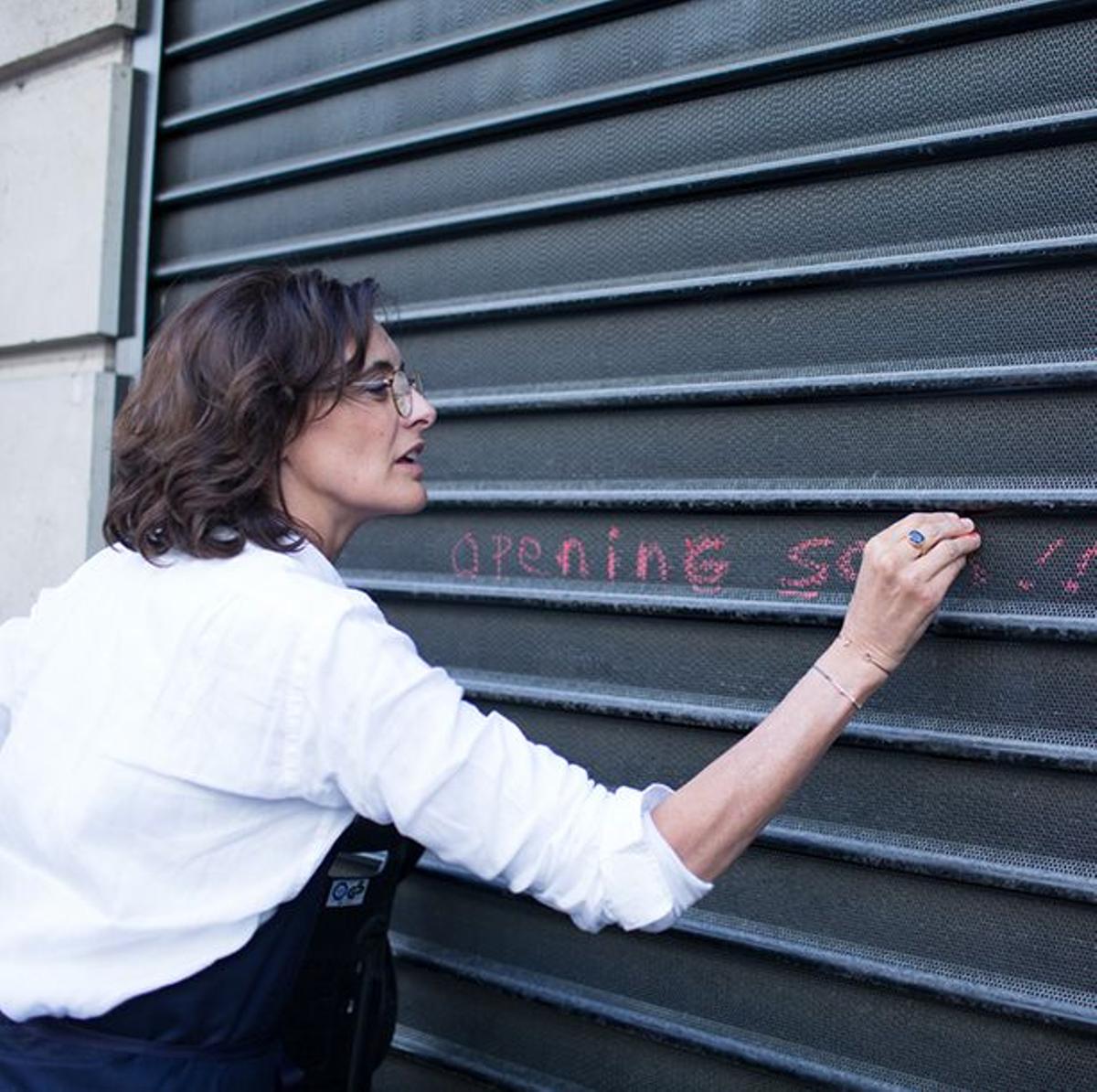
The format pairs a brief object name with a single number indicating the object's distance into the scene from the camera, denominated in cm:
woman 211
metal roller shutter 263
